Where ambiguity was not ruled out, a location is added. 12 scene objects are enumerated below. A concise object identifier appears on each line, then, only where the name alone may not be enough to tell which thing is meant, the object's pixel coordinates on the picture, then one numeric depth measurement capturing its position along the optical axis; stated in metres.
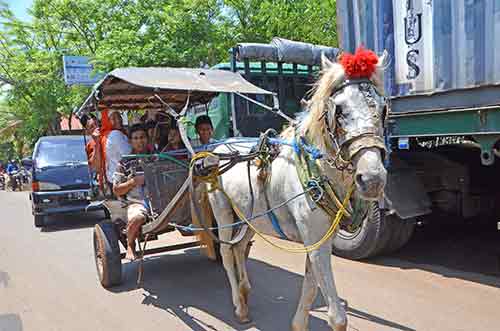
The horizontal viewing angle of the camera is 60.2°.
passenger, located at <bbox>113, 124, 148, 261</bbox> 4.57
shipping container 3.76
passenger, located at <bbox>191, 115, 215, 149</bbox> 5.04
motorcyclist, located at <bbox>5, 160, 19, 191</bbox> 22.50
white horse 2.31
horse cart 3.96
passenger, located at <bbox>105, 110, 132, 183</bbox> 5.07
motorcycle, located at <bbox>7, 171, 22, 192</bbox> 22.45
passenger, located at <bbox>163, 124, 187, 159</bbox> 5.27
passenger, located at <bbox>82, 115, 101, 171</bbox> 5.39
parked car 9.27
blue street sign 15.29
